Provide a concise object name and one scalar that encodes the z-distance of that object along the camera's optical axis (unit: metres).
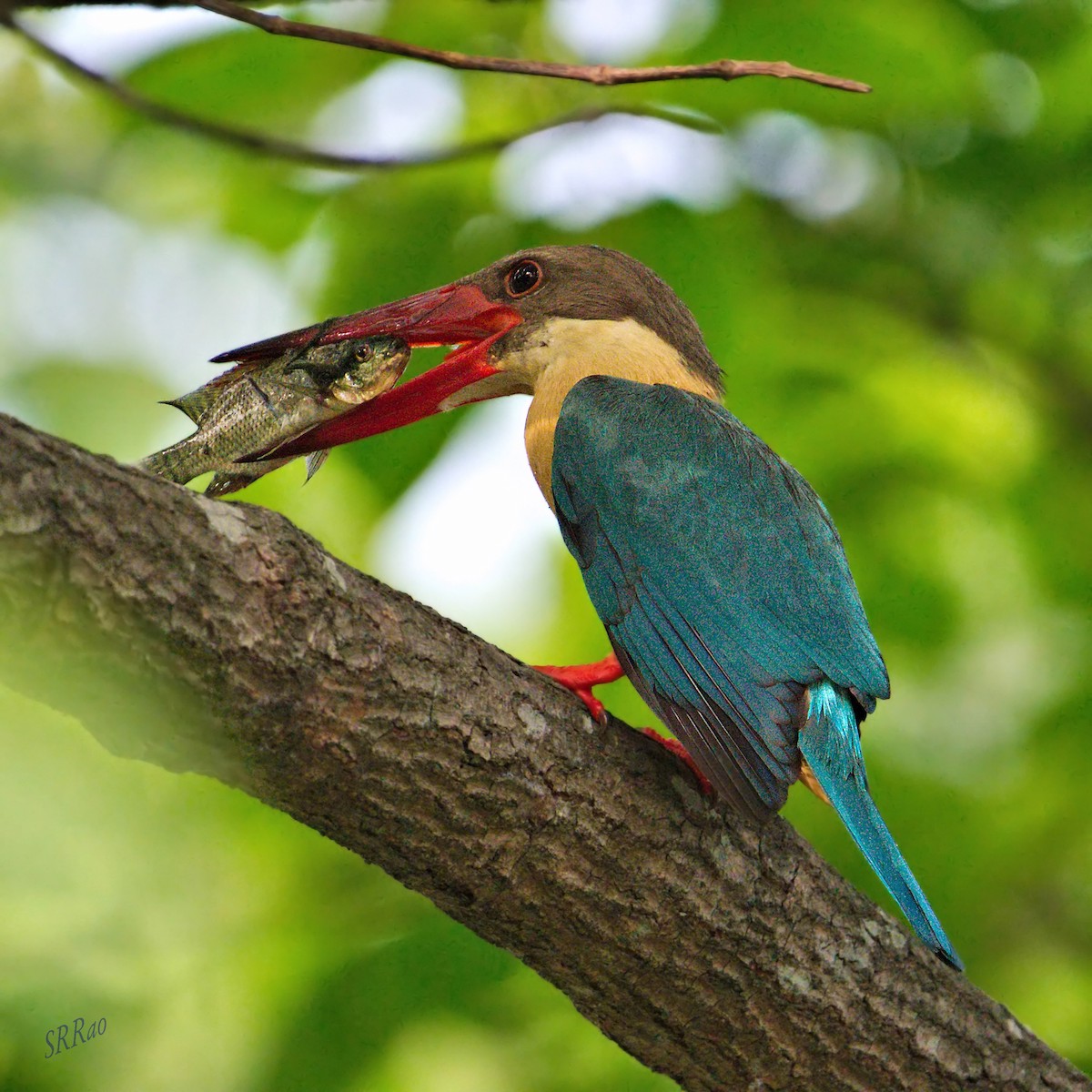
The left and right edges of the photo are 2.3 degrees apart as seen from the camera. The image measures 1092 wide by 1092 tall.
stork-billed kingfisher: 8.44
